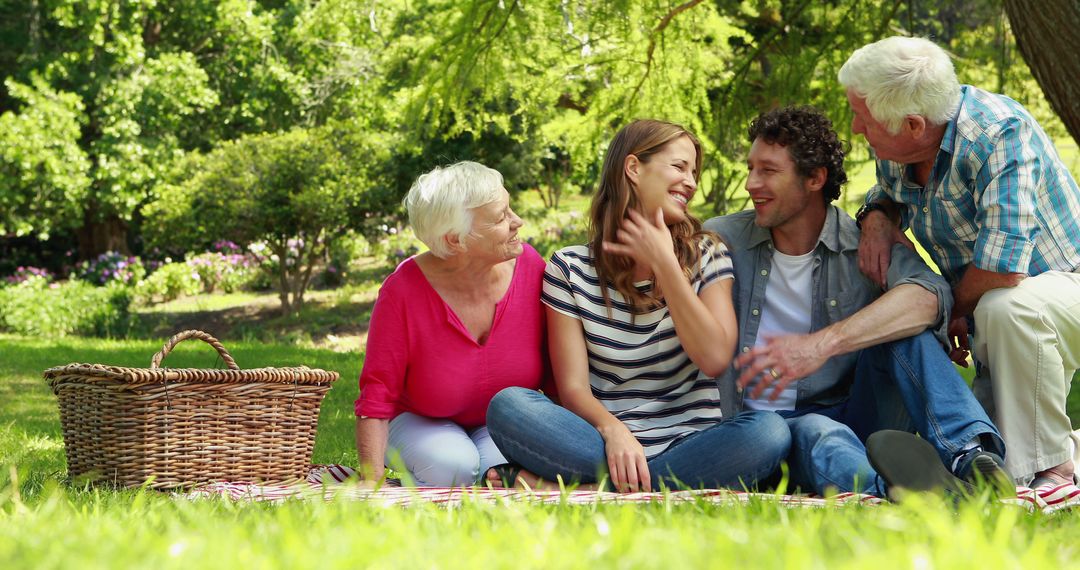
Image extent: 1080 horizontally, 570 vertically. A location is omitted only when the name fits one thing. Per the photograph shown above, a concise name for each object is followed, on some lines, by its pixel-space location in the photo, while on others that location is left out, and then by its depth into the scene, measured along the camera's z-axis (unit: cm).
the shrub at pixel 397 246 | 1648
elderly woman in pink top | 342
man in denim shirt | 308
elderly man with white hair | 315
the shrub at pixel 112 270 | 1616
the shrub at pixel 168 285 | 1563
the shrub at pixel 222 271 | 1617
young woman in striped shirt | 312
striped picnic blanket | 229
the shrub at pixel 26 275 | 1630
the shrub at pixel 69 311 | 1333
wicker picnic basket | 329
